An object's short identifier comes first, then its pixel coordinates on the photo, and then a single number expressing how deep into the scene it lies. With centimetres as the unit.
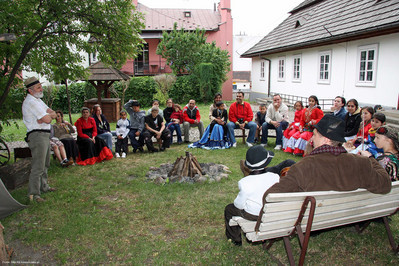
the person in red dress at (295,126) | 829
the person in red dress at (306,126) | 785
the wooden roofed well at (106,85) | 1372
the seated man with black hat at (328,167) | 268
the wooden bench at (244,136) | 950
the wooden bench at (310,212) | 263
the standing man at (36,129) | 487
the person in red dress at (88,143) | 759
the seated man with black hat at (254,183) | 310
